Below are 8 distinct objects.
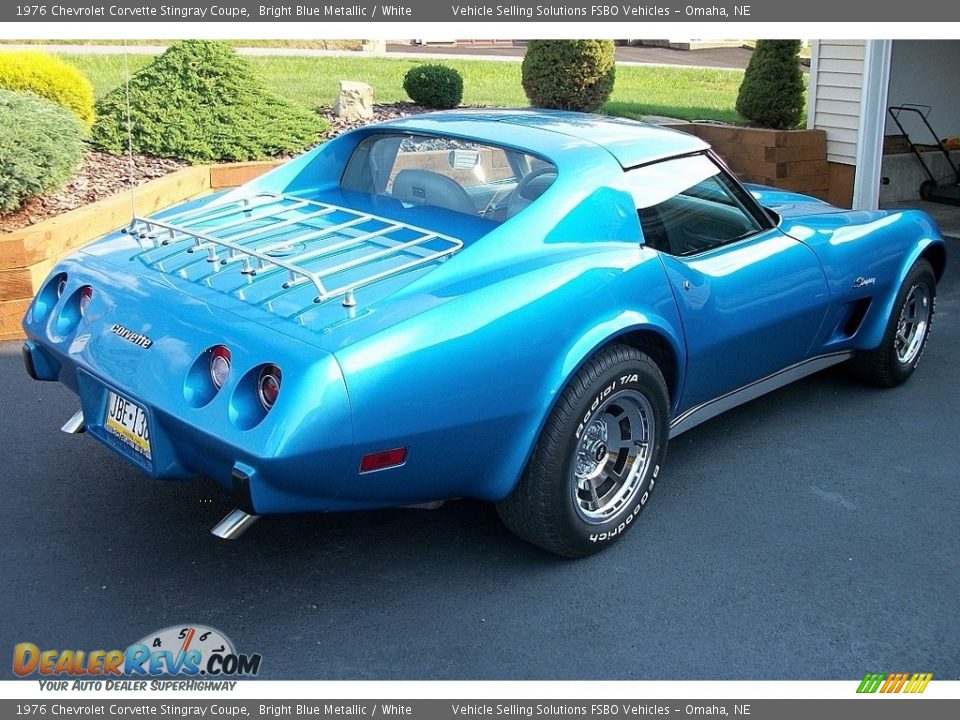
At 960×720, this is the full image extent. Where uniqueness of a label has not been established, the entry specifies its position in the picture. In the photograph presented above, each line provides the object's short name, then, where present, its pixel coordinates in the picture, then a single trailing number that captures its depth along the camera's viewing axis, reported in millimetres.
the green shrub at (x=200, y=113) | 8141
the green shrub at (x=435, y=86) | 10516
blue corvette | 2947
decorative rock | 9930
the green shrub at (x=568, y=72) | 10281
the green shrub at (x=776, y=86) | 9945
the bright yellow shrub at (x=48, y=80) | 7664
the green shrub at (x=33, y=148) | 6199
